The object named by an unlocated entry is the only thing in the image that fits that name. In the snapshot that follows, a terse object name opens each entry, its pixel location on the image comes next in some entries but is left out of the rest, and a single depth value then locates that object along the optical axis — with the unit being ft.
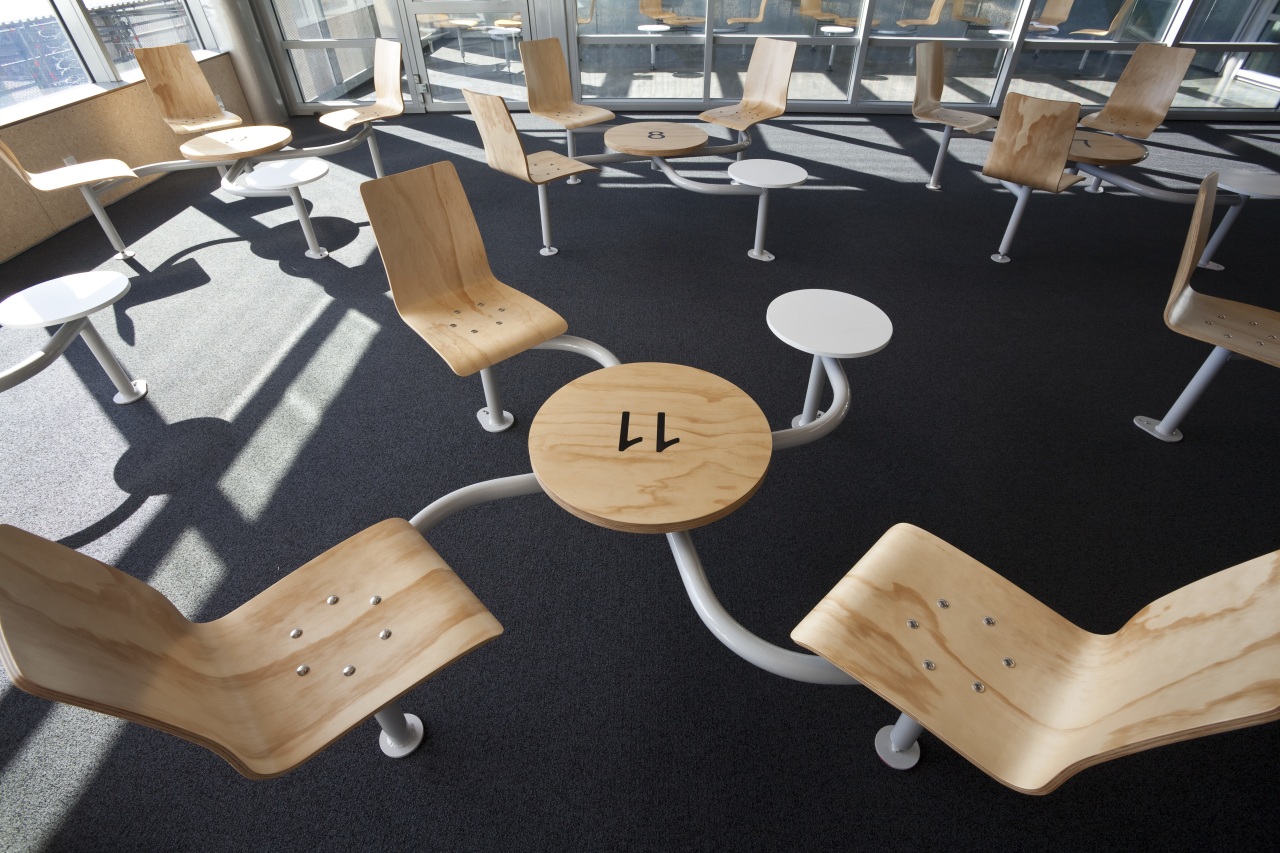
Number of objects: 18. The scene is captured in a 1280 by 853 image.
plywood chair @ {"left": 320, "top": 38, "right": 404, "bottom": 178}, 13.74
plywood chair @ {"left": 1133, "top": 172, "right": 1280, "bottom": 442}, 6.53
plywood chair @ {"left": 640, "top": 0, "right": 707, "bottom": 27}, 17.78
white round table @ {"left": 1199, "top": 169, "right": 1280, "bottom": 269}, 9.98
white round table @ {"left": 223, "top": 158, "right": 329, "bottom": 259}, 10.23
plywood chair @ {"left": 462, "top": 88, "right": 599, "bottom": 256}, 9.80
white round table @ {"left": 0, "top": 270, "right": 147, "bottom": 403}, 6.98
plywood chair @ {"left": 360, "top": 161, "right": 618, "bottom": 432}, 6.20
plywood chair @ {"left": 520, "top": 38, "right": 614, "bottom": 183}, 13.56
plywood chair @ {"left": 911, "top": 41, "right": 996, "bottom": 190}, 13.80
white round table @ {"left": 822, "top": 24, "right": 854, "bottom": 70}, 18.10
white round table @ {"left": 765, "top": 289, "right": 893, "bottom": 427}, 5.96
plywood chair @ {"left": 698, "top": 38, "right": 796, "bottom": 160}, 13.42
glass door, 17.71
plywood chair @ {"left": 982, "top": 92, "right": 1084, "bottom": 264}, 9.74
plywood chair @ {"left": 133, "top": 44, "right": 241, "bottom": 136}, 13.51
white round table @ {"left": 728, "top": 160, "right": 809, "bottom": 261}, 10.28
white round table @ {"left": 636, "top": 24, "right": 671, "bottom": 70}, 18.08
